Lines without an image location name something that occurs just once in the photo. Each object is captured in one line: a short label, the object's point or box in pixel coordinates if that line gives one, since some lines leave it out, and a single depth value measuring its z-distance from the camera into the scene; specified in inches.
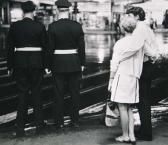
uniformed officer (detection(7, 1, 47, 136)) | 299.9
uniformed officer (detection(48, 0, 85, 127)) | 307.3
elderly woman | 268.8
